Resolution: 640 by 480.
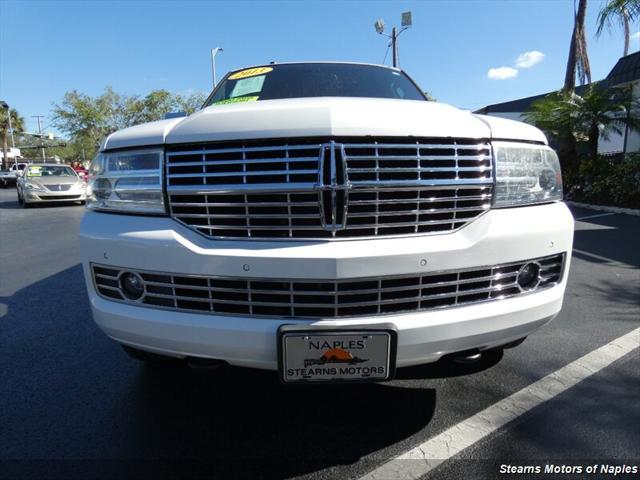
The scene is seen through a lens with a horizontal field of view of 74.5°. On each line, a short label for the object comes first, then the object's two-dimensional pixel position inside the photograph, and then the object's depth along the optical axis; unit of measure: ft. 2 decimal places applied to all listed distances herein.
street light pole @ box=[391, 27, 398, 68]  59.80
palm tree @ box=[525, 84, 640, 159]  39.37
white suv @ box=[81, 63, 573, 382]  5.52
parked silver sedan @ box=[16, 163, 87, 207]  46.09
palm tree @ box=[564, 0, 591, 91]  51.13
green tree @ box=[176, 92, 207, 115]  121.70
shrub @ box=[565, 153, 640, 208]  34.45
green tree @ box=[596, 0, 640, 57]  31.15
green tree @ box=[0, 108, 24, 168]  156.71
